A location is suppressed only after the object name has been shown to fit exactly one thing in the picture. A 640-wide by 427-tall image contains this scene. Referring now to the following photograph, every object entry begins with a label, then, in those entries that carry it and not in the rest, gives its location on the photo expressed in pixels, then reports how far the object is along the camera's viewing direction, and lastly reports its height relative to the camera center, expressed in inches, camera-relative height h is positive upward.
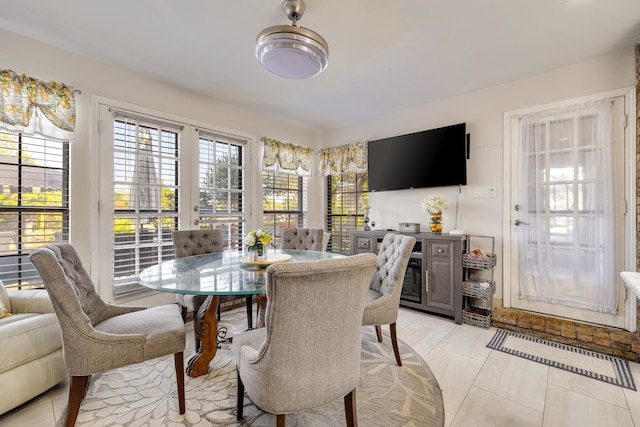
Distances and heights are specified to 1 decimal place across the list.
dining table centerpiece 85.5 -8.7
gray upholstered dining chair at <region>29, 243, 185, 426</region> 51.5 -25.8
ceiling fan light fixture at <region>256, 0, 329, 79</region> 67.4 +41.9
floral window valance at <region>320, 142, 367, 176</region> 164.9 +34.6
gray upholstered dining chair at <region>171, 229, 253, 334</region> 93.2 -12.6
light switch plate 122.6 +10.5
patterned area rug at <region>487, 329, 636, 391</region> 78.6 -45.9
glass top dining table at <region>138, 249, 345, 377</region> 59.7 -15.8
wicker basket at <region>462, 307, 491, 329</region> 110.2 -41.7
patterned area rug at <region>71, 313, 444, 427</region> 61.0 -45.8
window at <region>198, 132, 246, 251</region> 133.0 +14.1
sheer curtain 98.3 +2.3
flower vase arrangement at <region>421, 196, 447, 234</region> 127.1 +2.5
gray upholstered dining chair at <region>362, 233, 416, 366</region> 77.1 -22.8
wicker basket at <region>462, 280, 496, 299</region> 110.0 -30.4
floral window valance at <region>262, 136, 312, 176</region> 157.3 +34.1
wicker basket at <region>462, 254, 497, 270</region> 111.2 -19.3
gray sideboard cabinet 115.4 -27.1
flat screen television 127.6 +27.8
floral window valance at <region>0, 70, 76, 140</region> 82.7 +34.1
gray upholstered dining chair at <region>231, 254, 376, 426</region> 39.7 -19.0
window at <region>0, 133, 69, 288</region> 85.2 +4.3
